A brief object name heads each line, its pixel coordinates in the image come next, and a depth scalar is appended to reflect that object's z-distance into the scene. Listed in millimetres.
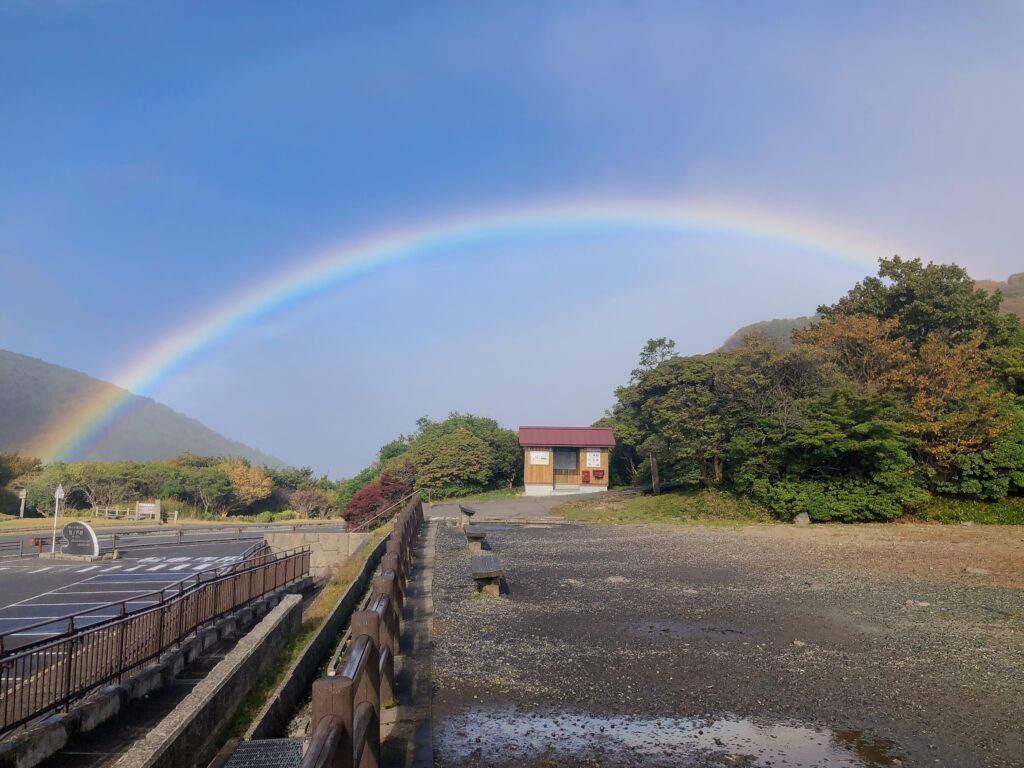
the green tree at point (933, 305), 26844
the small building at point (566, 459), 36531
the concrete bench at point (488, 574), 9625
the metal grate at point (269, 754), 4176
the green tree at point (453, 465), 37969
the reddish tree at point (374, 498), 34281
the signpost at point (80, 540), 28016
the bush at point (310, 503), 66294
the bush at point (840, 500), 19797
